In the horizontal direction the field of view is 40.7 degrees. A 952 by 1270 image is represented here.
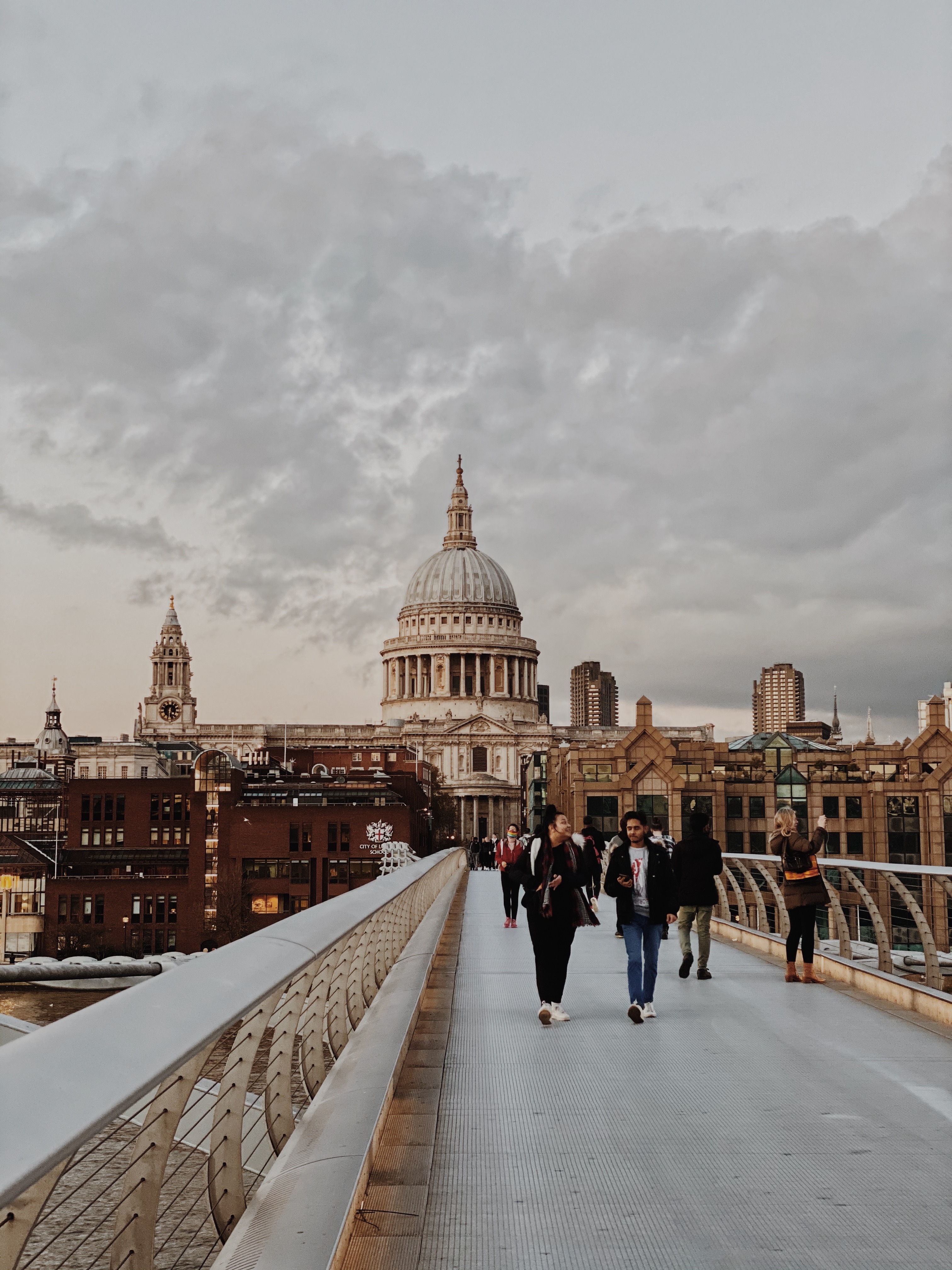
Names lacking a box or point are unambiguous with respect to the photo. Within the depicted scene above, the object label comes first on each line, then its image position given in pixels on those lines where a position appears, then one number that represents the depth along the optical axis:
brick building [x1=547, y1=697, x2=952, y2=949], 69.56
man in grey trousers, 15.02
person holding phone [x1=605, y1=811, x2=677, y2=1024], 11.94
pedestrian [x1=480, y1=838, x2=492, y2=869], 63.59
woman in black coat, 11.56
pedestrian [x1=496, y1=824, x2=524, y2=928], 23.09
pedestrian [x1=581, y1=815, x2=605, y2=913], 15.52
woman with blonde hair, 14.13
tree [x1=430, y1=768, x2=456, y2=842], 152.75
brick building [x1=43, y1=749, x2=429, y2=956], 84.38
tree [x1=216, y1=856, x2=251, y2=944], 82.31
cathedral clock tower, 192.75
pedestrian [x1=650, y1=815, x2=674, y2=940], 16.47
